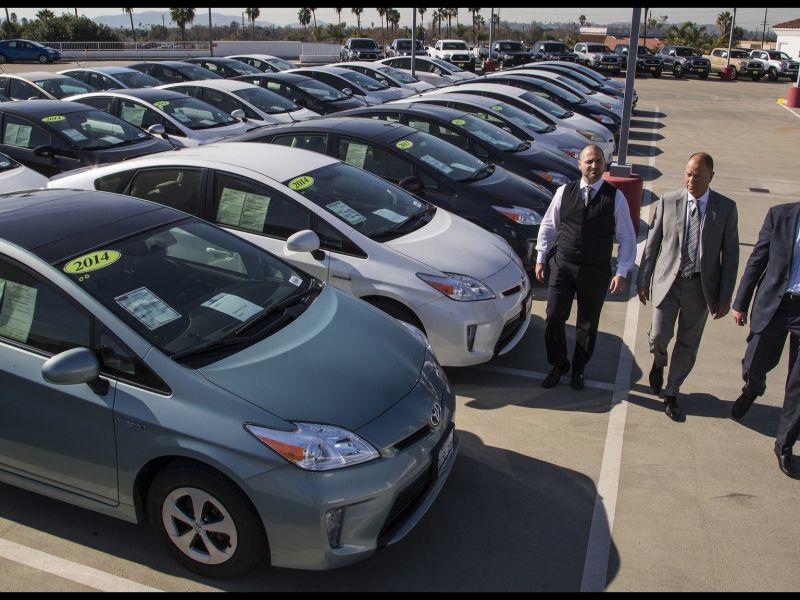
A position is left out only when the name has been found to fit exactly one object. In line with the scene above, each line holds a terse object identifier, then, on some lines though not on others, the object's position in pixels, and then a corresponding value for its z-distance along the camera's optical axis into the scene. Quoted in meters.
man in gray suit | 4.93
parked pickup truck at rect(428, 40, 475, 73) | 36.00
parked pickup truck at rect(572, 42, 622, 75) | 38.06
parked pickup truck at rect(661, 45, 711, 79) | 38.38
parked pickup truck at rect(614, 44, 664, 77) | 38.78
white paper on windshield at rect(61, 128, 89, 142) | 9.40
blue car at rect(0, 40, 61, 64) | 40.66
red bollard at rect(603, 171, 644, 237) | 9.16
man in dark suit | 4.59
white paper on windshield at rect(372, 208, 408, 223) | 6.08
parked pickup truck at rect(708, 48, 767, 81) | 37.97
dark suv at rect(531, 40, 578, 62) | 39.88
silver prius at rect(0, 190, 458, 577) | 3.34
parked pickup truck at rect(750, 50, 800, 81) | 37.59
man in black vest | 5.20
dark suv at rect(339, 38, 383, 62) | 38.56
